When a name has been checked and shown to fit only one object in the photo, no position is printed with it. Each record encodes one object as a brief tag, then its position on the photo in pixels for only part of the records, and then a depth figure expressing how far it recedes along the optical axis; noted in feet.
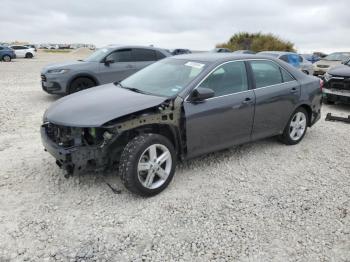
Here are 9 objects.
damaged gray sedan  12.01
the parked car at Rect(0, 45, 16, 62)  98.60
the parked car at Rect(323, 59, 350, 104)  27.86
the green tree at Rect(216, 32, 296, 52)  114.30
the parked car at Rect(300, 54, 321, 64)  93.71
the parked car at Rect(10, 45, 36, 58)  118.11
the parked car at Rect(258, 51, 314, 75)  48.42
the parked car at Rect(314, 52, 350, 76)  47.86
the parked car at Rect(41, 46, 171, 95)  29.35
